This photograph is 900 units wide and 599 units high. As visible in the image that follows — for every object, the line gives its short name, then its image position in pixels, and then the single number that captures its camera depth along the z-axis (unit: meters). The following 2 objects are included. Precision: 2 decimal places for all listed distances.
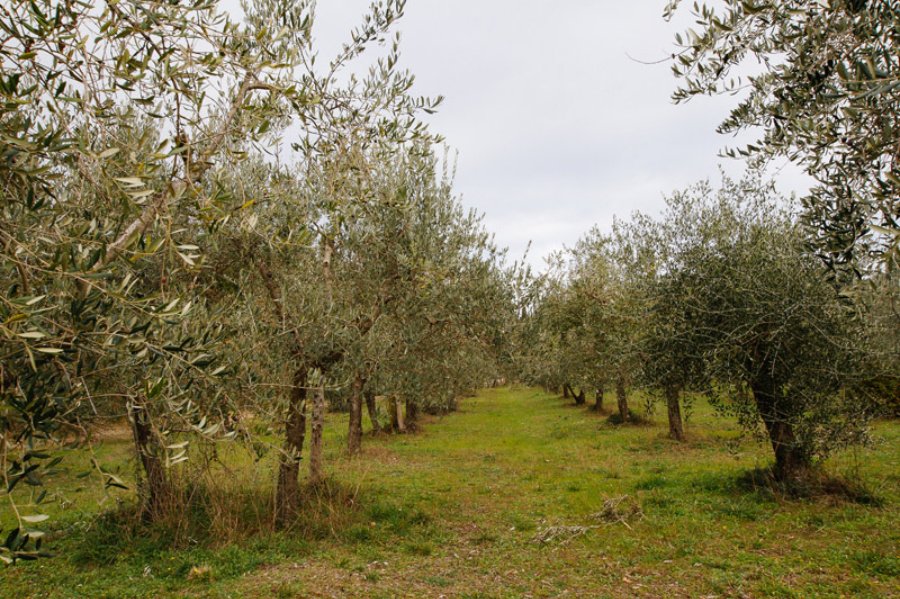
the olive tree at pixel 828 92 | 4.51
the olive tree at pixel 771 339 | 10.74
